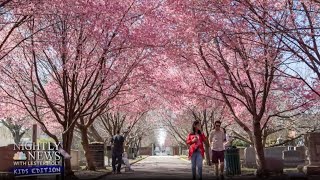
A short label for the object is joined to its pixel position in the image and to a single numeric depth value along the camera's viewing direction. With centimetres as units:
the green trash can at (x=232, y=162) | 1555
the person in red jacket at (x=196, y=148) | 1092
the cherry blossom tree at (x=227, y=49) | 1226
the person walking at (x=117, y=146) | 1797
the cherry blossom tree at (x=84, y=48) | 1449
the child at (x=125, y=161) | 2088
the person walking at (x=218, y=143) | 1214
